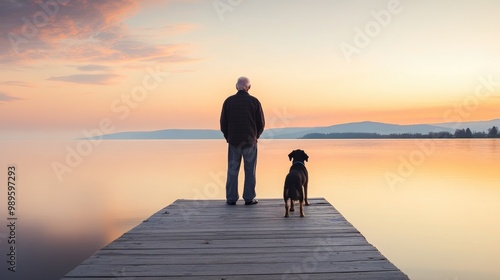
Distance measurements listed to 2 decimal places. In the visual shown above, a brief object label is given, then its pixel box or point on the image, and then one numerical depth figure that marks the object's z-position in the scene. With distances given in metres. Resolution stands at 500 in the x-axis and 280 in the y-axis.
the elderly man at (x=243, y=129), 7.55
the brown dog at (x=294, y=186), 6.45
